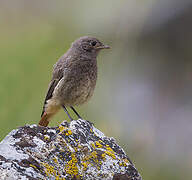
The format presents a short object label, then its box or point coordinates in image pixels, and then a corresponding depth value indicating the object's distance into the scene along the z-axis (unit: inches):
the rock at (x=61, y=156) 274.6
